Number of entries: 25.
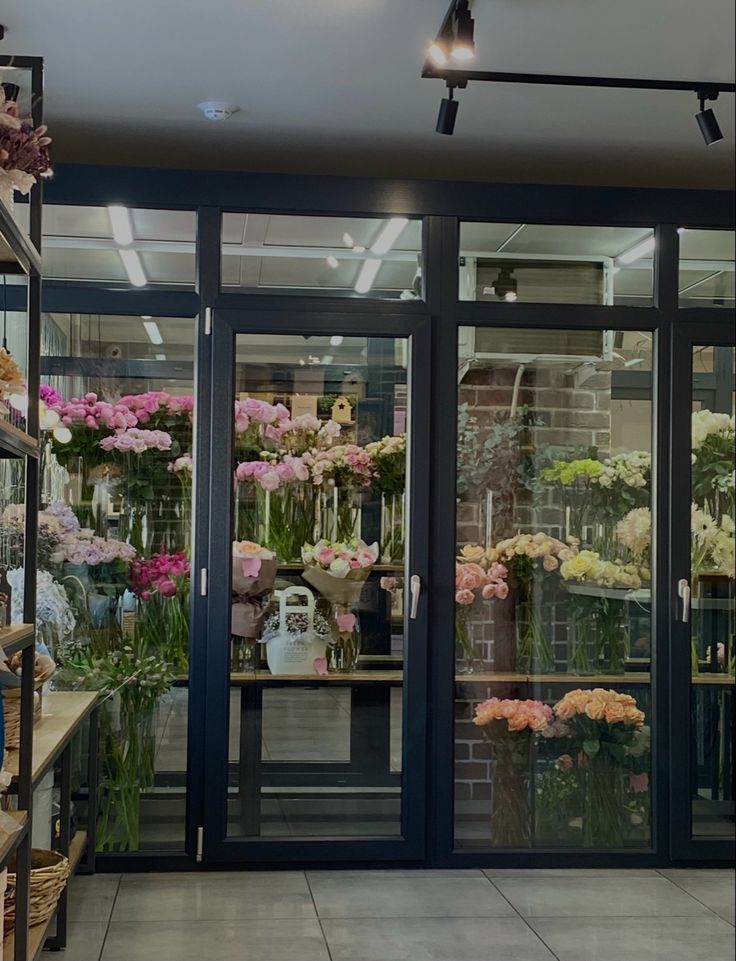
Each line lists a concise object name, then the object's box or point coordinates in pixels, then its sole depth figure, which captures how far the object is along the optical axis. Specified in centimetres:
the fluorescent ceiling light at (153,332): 390
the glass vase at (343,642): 398
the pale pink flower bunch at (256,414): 392
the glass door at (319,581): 389
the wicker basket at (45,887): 264
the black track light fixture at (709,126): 329
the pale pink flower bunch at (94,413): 385
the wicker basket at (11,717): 249
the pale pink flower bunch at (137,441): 388
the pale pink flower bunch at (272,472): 392
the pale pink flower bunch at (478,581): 400
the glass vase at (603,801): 403
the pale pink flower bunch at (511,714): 399
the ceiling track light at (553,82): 321
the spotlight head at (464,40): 284
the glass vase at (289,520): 394
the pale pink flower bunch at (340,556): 395
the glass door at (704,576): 404
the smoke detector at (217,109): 365
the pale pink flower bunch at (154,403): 388
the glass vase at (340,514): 396
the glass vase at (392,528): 399
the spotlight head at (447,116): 320
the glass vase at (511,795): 399
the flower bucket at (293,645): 394
